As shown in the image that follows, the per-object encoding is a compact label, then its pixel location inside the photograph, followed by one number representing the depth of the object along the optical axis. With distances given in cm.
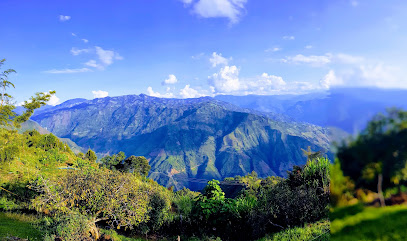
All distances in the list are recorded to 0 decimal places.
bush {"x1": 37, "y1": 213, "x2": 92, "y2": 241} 1006
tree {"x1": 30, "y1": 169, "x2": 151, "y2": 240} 1107
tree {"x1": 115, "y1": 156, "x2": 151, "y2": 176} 6388
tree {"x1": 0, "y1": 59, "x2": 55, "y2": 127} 1759
